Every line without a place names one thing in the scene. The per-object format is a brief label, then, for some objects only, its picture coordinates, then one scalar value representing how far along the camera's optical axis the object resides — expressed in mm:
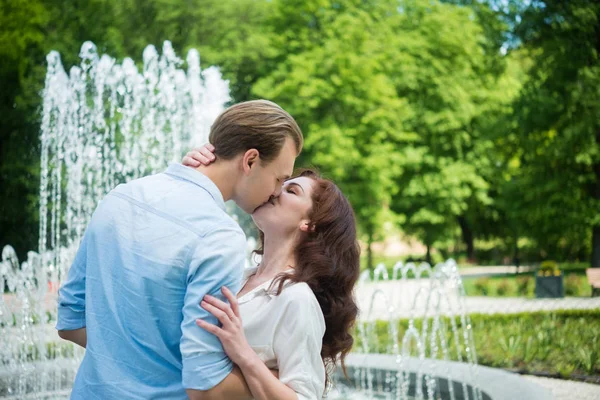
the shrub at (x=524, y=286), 17328
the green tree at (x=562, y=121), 20453
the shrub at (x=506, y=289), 17484
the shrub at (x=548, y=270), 16453
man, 1769
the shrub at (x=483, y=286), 17759
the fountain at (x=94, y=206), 7090
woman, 2076
